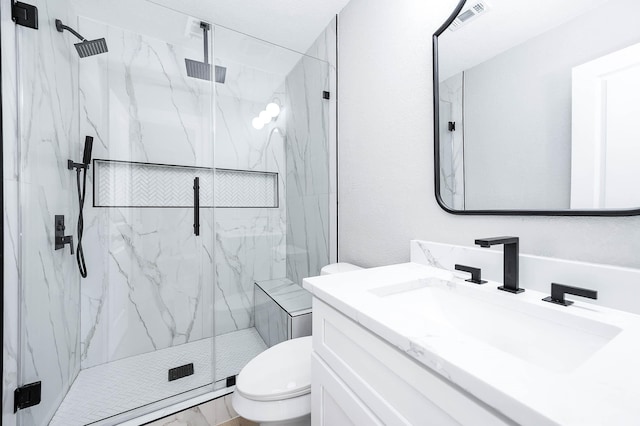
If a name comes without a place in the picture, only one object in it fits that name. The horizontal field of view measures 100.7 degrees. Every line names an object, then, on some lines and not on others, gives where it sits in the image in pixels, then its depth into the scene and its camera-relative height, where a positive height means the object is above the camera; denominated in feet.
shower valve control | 4.60 -0.45
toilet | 3.03 -2.15
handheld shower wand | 5.29 +0.38
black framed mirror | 2.12 +0.97
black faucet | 2.43 -0.55
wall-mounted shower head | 5.25 +3.30
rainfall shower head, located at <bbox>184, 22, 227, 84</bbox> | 6.04 +3.26
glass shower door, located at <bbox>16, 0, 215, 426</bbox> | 4.26 -0.05
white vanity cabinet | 1.32 -1.14
